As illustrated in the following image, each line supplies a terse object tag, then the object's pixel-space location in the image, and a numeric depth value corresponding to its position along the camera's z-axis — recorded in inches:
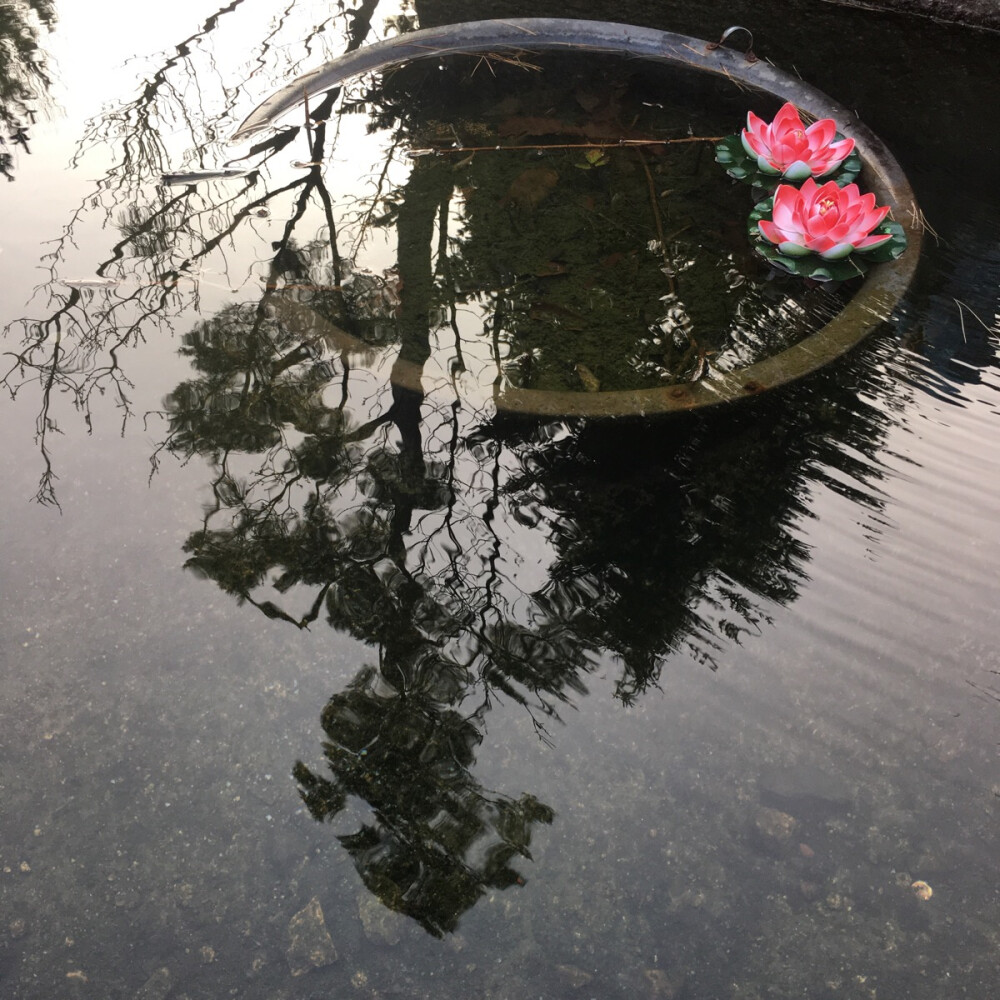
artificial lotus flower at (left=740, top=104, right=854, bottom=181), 40.0
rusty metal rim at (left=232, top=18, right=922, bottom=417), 34.0
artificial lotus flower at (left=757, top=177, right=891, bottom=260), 37.2
